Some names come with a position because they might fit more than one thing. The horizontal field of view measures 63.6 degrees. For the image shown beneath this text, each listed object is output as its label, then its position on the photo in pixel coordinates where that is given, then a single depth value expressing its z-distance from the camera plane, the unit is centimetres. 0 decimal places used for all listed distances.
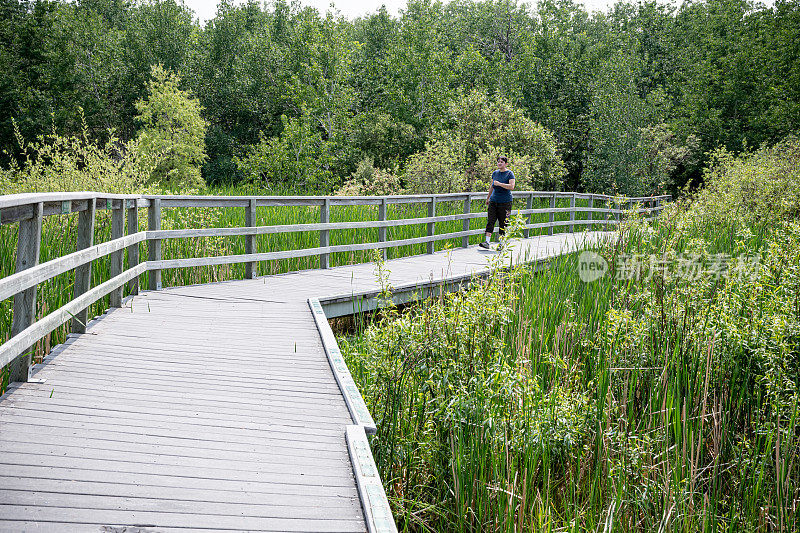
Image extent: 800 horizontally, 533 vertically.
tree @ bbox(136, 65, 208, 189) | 3062
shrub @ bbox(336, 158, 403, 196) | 2362
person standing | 1190
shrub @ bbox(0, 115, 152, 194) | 1279
